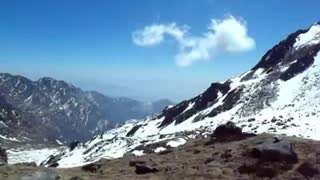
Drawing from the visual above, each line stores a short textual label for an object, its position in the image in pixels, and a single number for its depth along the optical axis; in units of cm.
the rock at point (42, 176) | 2050
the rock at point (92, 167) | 2708
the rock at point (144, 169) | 2471
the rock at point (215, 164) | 2445
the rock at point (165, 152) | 3200
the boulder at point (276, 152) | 2356
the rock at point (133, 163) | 2675
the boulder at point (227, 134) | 3241
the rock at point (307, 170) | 2211
